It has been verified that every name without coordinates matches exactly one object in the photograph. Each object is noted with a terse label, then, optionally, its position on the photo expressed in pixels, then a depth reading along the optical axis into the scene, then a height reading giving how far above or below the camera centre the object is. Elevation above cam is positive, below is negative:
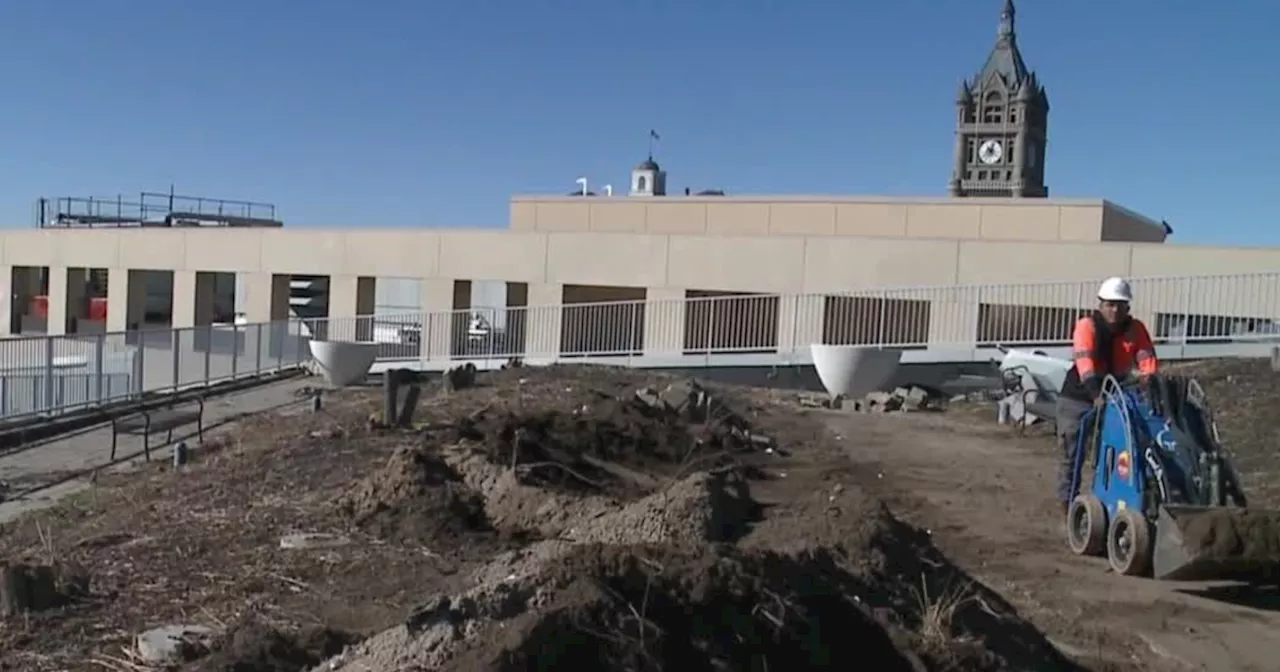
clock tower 108.56 +17.03
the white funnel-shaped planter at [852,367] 19.88 -0.89
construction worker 9.04 -0.21
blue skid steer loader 7.52 -1.09
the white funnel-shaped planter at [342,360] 21.14 -1.28
